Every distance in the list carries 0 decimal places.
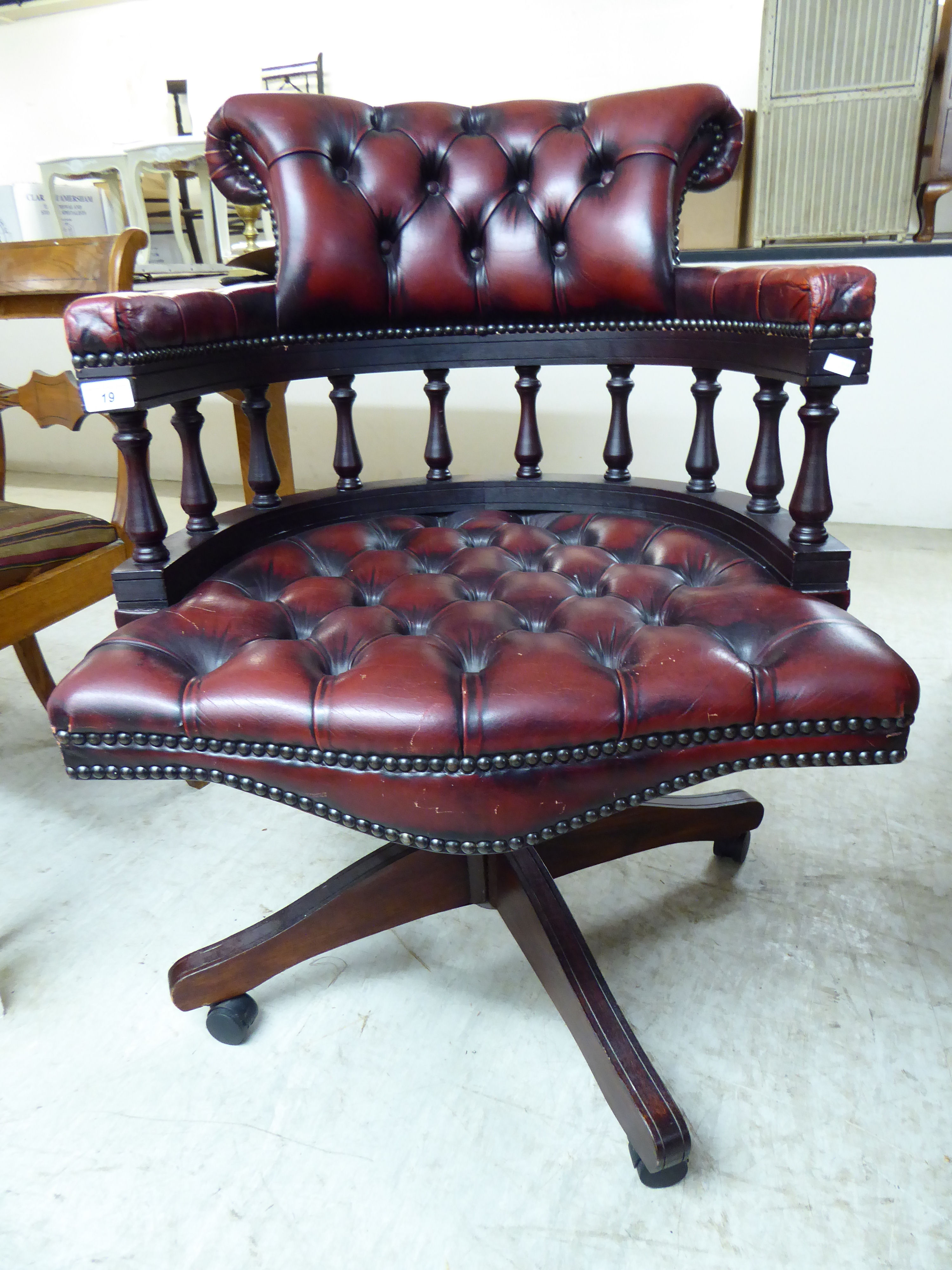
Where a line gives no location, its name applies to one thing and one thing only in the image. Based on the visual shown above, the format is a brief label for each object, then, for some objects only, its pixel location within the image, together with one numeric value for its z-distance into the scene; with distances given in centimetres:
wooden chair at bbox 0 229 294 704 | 108
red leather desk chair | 62
